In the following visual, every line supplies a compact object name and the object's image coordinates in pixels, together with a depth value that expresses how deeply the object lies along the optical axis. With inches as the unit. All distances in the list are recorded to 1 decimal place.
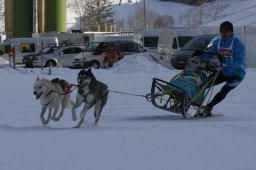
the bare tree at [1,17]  3524.4
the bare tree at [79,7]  3982.3
